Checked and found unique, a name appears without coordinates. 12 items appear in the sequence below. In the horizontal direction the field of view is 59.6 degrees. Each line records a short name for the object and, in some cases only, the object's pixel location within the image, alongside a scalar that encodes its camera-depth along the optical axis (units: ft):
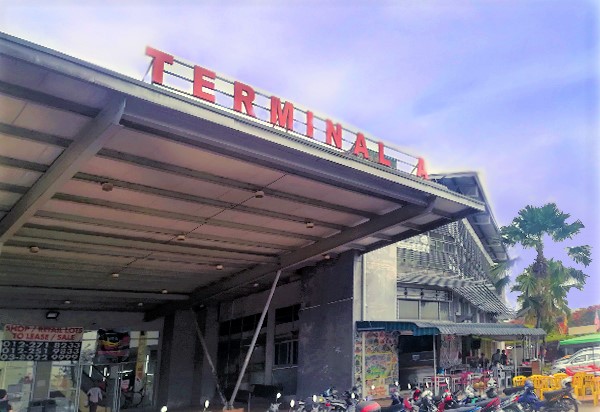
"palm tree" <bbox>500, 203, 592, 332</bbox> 70.64
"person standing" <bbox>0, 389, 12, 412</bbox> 33.88
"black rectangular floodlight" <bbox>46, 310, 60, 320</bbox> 66.69
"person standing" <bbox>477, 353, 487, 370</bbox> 61.36
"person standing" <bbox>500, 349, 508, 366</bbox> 67.19
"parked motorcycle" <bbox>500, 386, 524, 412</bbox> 32.27
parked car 62.08
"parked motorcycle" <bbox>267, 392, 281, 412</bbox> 32.74
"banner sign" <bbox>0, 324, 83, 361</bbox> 56.85
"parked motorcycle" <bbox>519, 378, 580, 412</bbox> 33.17
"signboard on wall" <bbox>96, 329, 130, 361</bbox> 71.41
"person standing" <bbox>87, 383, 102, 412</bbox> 57.98
